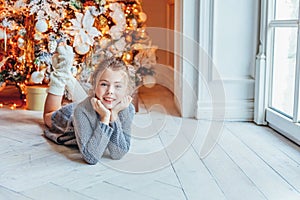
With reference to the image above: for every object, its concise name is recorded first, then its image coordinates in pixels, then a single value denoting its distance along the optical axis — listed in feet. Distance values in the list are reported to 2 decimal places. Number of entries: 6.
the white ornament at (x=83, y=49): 8.73
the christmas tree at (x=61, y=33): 8.54
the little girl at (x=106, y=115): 5.20
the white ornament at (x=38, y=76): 8.52
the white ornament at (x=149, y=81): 9.86
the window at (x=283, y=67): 6.24
